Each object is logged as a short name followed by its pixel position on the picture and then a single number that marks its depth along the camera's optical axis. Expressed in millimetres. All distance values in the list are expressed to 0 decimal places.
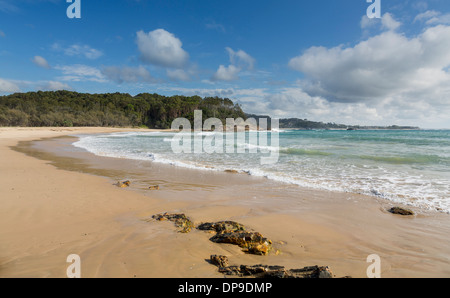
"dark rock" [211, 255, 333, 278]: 2312
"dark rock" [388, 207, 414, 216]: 4699
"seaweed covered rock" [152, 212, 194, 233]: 3830
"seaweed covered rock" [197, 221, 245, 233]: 3666
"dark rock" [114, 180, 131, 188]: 6637
